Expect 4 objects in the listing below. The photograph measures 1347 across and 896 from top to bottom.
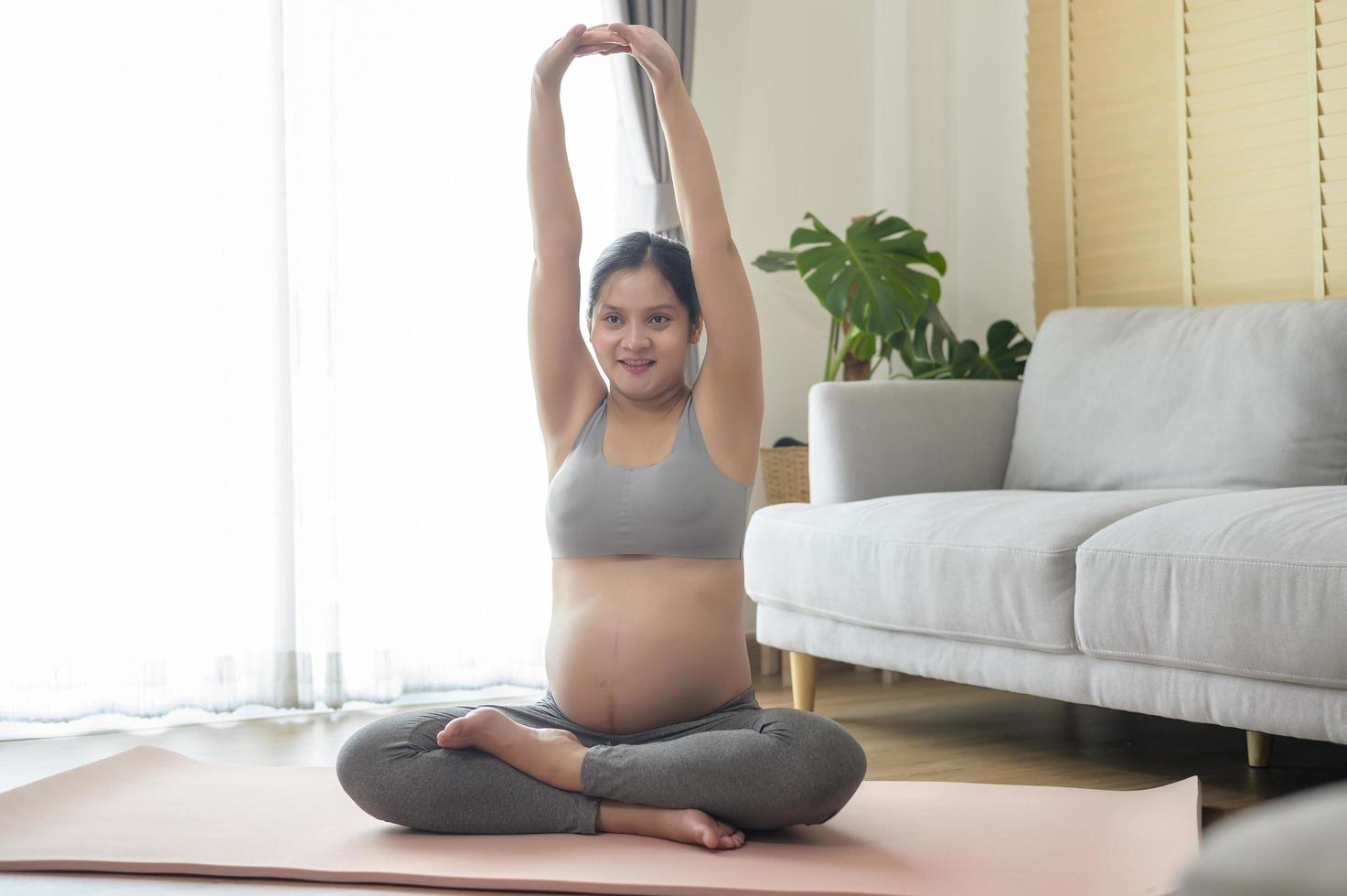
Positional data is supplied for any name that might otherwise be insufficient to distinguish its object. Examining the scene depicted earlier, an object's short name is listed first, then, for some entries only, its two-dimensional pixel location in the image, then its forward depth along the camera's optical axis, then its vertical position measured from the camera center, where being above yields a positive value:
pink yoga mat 1.58 -0.50
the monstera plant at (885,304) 3.50 +0.44
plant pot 3.58 -0.01
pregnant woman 1.72 -0.16
